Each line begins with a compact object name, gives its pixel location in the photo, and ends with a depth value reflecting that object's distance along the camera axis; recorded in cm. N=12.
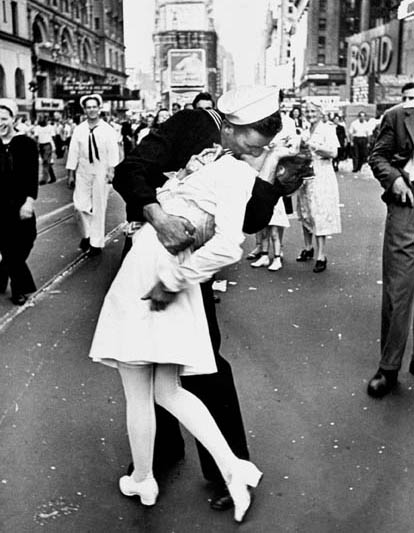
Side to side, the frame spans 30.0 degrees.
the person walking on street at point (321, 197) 873
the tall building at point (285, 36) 14975
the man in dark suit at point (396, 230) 478
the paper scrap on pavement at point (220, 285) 799
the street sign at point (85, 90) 6450
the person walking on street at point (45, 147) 2279
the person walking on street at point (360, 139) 2477
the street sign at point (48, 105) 4550
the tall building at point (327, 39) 10850
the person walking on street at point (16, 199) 739
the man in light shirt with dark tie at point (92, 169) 1004
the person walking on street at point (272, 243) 886
